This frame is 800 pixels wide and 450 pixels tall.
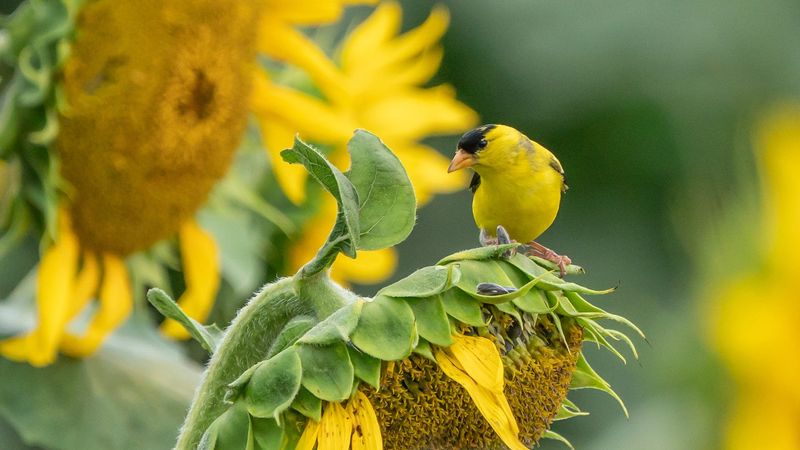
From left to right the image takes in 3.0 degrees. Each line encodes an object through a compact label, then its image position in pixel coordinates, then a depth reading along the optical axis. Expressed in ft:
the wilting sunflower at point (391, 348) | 18.31
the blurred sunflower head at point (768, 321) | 19.24
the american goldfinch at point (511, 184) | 18.42
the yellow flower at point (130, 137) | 19.62
